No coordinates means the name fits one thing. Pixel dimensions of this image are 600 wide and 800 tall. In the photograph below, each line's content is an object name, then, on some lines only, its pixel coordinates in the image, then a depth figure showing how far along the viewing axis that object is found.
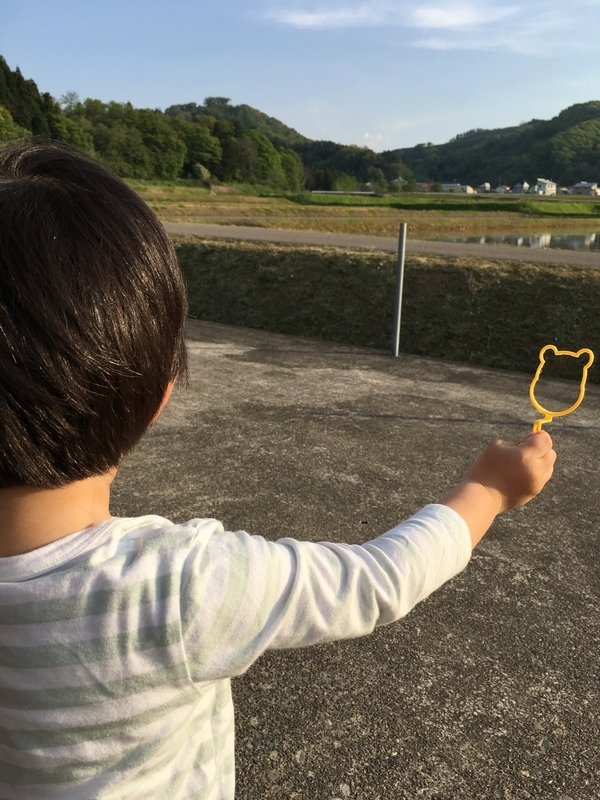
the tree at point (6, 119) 44.31
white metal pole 6.26
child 0.67
